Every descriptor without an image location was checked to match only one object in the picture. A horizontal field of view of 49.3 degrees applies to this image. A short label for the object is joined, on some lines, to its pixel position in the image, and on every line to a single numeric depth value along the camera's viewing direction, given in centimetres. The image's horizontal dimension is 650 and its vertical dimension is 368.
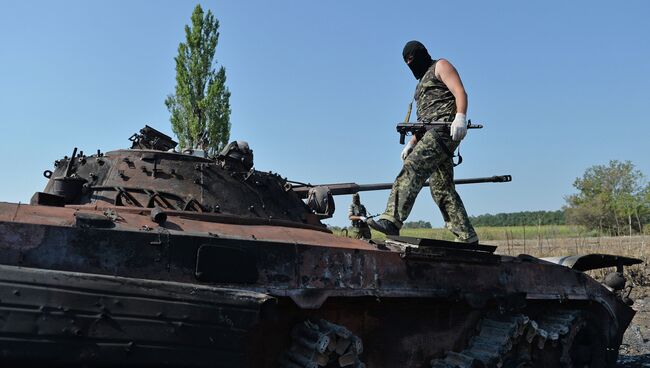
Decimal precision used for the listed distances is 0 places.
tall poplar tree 2356
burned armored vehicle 420
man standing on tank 677
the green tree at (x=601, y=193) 4641
